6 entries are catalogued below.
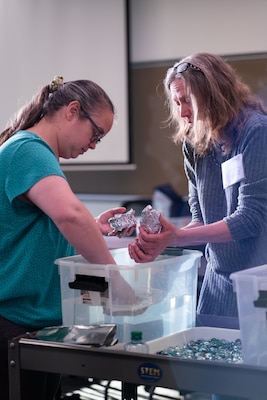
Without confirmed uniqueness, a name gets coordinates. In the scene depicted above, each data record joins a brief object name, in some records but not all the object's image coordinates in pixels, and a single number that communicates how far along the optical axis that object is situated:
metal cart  2.39
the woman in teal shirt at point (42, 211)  2.63
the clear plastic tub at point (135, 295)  2.65
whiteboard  6.98
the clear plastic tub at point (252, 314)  2.41
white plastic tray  2.64
